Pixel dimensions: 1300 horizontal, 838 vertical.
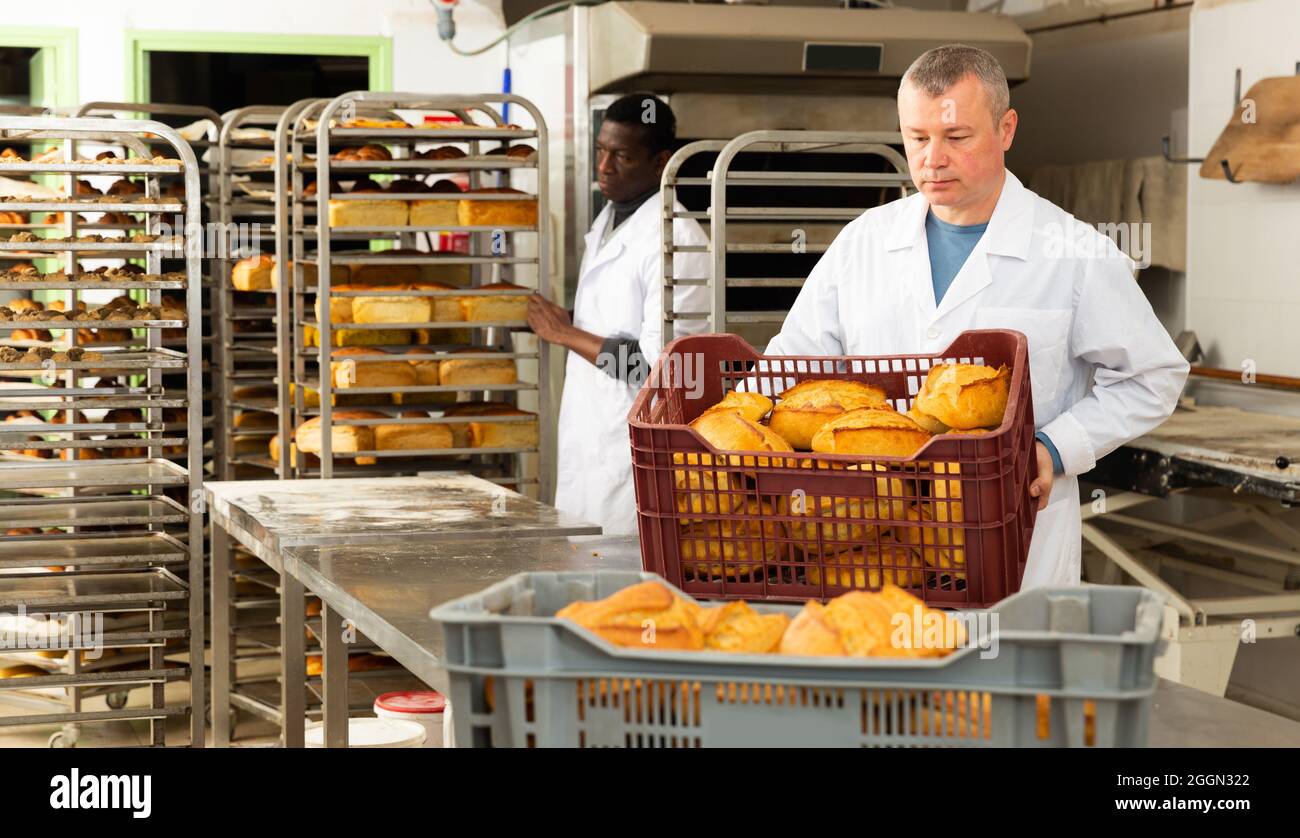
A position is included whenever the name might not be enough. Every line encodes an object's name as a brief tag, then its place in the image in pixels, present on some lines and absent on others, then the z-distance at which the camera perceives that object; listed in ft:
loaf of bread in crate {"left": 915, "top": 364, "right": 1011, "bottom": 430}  6.06
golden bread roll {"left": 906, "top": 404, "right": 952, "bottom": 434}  6.16
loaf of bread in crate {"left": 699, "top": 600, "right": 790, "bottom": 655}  4.27
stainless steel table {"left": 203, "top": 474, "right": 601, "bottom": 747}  9.46
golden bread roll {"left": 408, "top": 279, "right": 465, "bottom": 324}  14.93
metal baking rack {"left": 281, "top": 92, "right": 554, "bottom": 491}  14.48
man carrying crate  7.40
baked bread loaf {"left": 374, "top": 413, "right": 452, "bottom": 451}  15.19
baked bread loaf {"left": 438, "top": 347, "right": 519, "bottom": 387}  15.30
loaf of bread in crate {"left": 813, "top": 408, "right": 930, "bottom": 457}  5.73
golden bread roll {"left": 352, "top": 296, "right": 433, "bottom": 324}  14.70
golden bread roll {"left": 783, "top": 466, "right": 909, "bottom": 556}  5.57
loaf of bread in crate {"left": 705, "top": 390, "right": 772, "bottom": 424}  6.35
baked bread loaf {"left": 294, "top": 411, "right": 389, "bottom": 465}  15.08
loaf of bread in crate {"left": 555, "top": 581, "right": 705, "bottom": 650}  4.26
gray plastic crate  3.88
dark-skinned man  14.15
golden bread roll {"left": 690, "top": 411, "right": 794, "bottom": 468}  5.88
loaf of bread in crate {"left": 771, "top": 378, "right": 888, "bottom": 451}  6.20
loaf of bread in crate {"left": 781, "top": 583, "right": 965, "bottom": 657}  4.13
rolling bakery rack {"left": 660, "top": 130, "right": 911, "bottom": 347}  12.77
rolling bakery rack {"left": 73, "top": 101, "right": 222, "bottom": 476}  16.94
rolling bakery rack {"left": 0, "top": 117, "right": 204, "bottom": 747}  12.83
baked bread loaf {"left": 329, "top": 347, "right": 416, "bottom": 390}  14.80
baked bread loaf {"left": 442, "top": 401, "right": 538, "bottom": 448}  15.47
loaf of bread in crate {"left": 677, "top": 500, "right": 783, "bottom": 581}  5.75
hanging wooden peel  14.85
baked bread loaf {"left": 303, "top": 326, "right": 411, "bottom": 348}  15.38
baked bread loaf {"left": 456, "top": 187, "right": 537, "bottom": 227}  15.05
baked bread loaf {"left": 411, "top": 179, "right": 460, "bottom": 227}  15.26
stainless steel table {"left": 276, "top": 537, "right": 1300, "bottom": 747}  5.17
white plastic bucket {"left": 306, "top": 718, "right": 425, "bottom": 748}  9.18
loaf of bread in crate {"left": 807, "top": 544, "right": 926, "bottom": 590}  5.66
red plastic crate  5.53
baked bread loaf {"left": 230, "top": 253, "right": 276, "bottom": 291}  16.11
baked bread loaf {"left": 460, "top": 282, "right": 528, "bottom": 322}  14.93
